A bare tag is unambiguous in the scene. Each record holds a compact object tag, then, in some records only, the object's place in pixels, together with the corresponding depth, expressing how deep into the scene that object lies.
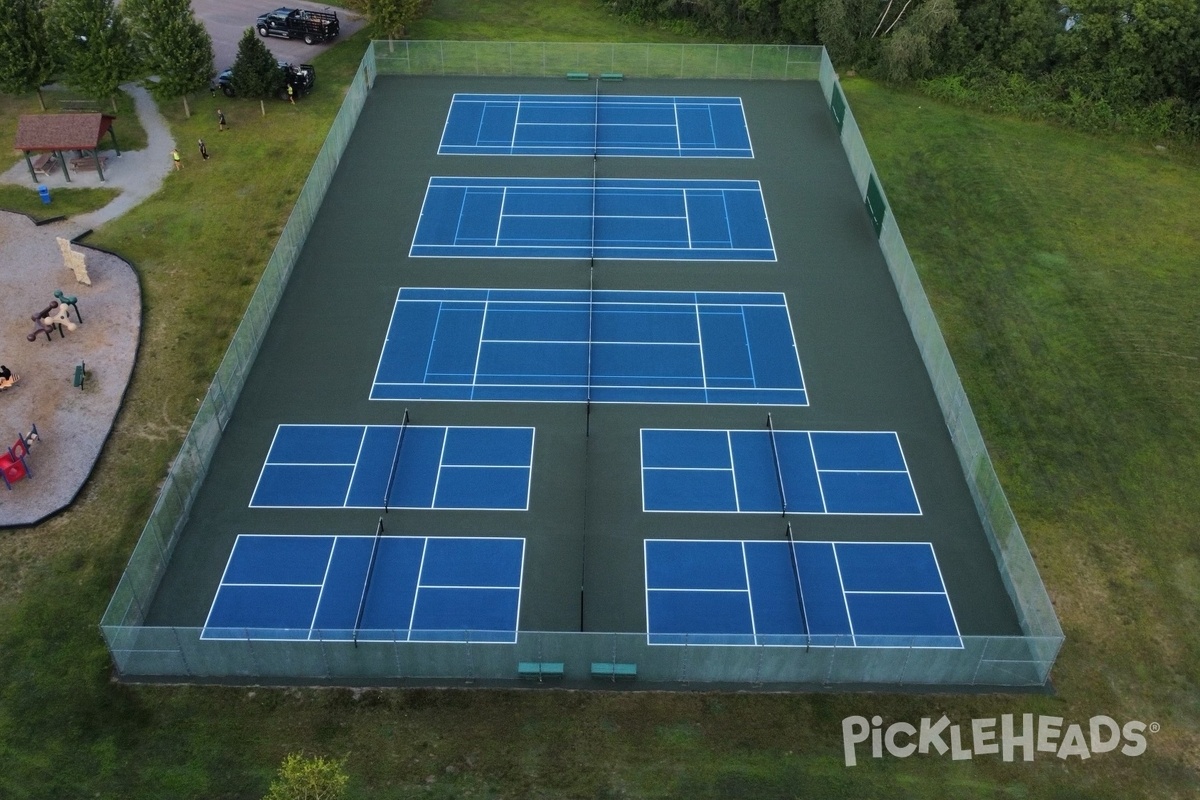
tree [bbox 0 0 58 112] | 40.31
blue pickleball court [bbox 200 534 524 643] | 24.38
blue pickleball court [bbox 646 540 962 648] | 24.45
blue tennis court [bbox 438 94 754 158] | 41.91
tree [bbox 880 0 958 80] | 45.28
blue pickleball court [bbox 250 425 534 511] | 27.38
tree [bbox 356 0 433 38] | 46.56
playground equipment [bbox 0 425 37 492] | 27.41
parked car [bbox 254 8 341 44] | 48.94
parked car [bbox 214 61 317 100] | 44.16
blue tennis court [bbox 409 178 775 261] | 36.16
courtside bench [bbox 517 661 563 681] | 23.02
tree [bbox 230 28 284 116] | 43.22
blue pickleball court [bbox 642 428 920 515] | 27.44
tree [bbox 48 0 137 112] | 40.38
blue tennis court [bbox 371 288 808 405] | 30.69
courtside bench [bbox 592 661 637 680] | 23.08
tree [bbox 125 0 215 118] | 41.06
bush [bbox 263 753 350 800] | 18.73
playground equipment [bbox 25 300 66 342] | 32.22
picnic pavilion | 38.50
